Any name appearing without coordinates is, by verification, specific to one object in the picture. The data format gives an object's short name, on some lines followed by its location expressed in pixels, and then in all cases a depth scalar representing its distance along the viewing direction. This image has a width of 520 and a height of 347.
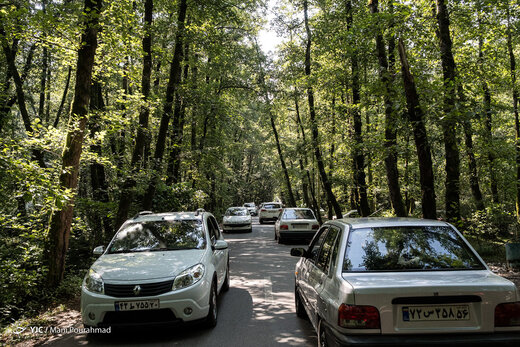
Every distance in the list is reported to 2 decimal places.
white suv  4.75
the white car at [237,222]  23.31
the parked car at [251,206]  49.66
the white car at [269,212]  34.19
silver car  2.90
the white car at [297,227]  15.84
